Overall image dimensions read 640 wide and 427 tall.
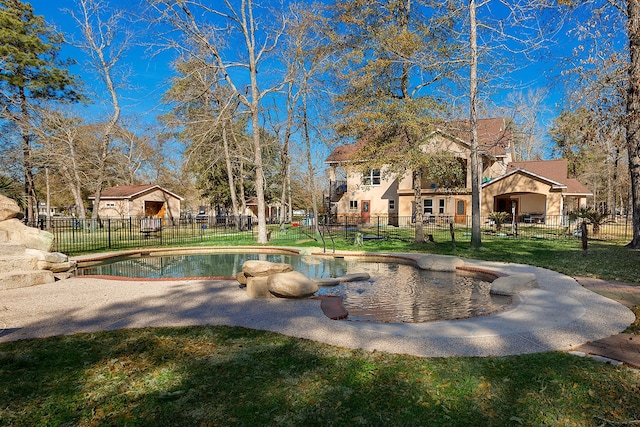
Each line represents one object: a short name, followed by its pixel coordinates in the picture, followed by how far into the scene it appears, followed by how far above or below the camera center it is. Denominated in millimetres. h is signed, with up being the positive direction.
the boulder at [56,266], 7720 -1061
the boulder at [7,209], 8531 +248
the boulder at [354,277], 8139 -1488
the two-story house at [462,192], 24688 +1414
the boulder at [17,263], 7023 -903
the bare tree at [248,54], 14391 +7003
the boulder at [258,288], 6188 -1275
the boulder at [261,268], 6598 -1006
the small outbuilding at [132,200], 35031 +1699
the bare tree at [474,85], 12180 +4499
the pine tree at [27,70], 19464 +8747
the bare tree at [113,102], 21016 +7542
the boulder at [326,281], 7532 -1450
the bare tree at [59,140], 21109 +4892
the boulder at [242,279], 7021 -1264
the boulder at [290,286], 6047 -1229
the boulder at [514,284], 6539 -1381
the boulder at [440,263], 9328 -1374
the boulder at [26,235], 8393 -403
